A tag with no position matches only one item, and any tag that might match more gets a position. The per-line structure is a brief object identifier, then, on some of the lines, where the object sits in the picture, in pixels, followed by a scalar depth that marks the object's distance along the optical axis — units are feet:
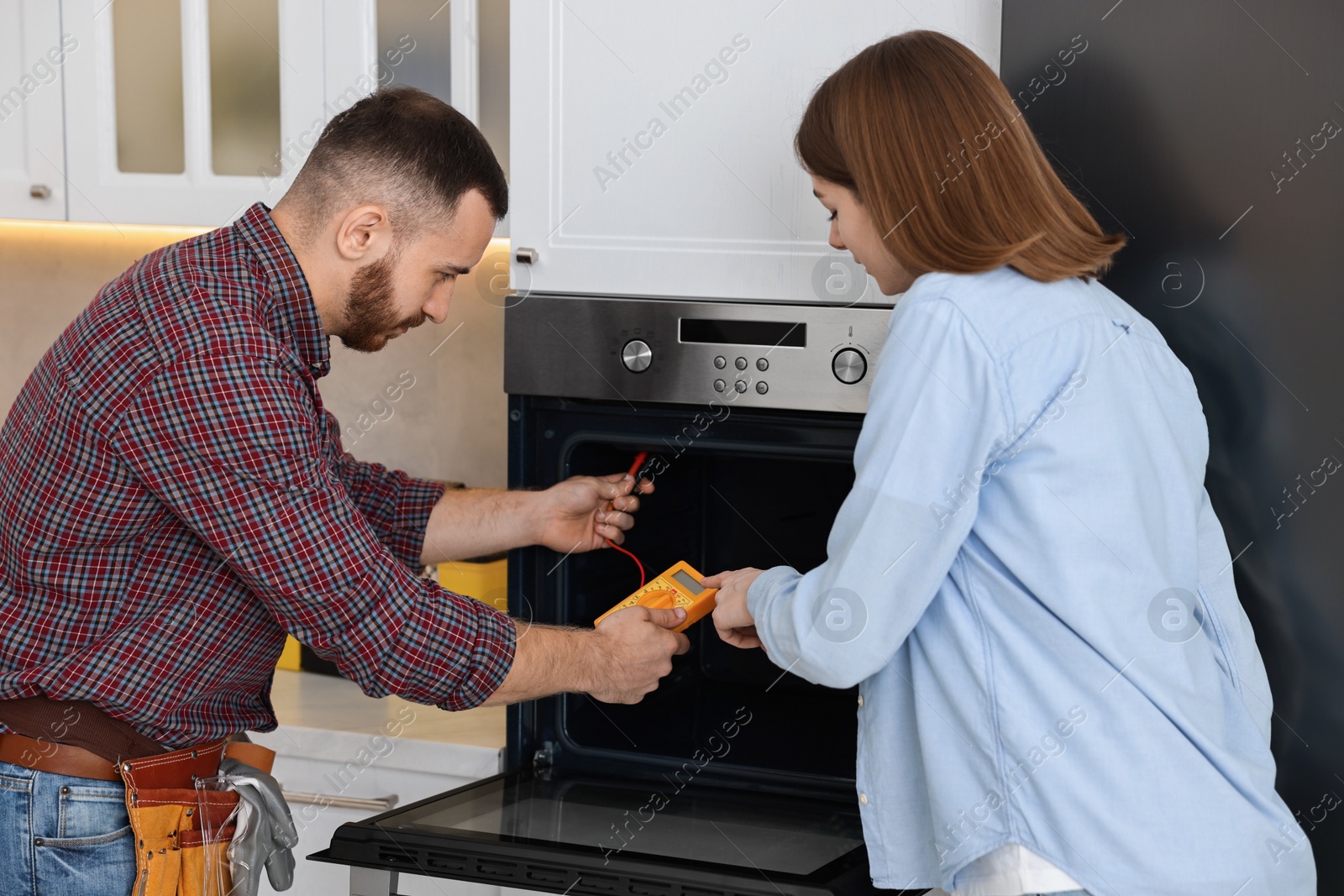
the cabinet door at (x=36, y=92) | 14.80
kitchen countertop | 13.73
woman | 11.21
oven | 12.30
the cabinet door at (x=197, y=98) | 14.22
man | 11.77
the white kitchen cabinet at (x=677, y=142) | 12.72
